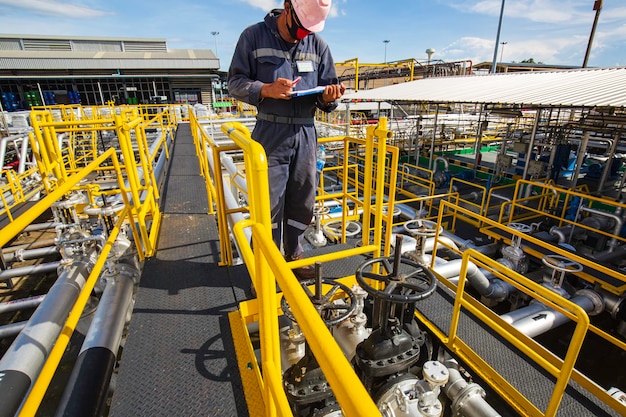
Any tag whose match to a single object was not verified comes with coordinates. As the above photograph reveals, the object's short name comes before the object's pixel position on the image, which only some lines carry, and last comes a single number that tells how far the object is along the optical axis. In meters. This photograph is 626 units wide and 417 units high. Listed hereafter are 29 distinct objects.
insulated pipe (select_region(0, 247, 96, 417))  2.56
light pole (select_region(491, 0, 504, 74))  19.03
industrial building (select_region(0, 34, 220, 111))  27.18
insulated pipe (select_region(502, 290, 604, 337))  4.04
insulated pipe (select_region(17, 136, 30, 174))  10.20
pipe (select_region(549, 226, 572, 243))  6.82
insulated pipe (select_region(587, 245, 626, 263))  6.08
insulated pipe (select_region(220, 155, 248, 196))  4.26
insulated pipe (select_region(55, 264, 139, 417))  2.13
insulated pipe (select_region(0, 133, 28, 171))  9.58
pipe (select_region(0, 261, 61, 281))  6.01
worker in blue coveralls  2.25
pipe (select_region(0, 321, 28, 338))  4.55
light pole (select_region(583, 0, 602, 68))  16.53
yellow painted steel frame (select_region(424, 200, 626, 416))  2.00
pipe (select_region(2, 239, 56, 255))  7.18
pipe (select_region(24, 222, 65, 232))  7.75
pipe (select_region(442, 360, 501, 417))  2.24
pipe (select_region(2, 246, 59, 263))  6.73
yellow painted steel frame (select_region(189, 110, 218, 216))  4.46
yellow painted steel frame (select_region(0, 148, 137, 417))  1.31
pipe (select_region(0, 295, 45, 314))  5.12
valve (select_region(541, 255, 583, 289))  4.77
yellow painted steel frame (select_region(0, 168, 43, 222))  7.51
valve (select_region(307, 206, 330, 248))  6.20
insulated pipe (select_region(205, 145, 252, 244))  3.40
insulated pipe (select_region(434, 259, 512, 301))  4.77
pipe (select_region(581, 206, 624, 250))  6.33
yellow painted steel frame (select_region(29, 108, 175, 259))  3.25
